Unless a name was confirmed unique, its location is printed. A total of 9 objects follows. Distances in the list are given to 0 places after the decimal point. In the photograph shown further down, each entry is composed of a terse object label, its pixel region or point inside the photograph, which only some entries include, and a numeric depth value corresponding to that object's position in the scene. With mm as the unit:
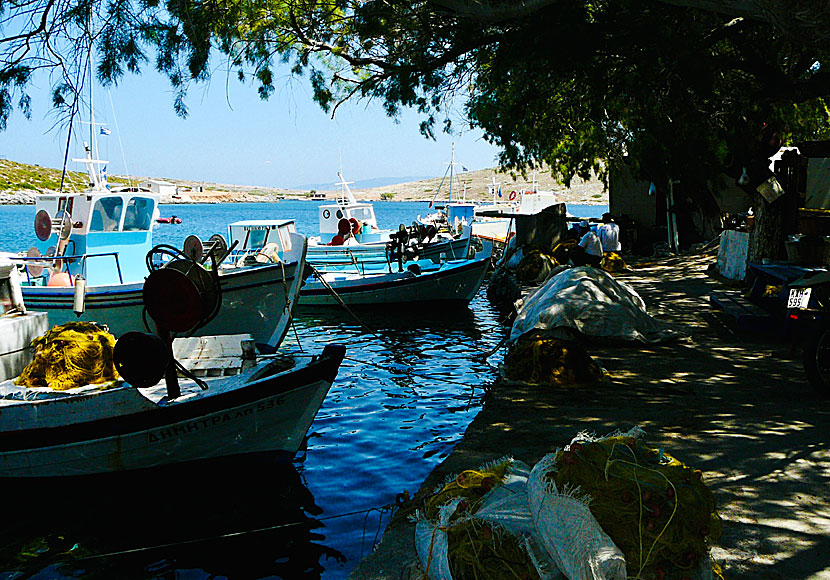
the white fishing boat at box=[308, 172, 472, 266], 28281
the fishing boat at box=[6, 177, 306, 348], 15062
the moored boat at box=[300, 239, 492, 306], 23125
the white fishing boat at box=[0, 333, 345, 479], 7746
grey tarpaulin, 11180
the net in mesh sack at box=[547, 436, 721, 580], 3234
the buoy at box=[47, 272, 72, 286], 17203
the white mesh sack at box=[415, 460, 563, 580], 3434
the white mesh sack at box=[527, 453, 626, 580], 3127
